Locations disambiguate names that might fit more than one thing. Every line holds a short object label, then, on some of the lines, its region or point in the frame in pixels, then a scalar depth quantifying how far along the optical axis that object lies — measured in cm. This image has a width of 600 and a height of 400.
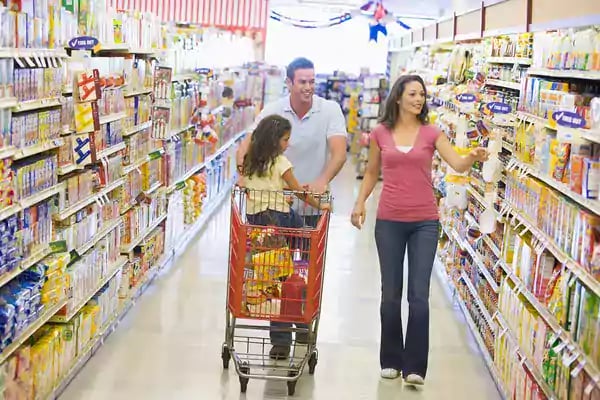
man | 563
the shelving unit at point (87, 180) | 425
